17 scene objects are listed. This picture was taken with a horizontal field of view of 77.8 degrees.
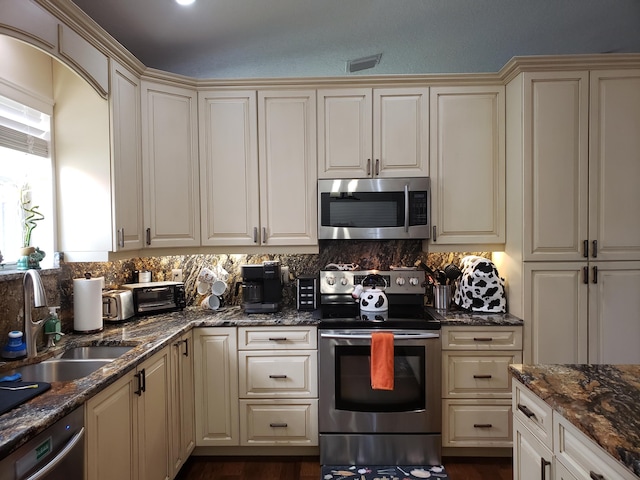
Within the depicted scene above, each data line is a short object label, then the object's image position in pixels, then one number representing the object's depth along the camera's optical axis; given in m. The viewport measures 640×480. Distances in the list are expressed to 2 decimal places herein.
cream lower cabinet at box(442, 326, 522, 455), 2.44
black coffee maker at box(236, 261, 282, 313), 2.67
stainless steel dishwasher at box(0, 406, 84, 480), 1.08
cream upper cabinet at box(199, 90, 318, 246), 2.70
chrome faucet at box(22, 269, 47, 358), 1.56
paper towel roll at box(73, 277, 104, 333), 2.15
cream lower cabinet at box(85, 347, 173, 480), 1.45
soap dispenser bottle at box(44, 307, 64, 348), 1.93
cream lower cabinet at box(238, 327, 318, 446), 2.48
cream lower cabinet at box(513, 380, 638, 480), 1.01
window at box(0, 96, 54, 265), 1.98
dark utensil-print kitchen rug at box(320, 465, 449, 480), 2.31
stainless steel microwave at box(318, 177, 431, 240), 2.66
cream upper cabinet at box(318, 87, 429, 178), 2.68
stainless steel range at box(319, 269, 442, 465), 2.42
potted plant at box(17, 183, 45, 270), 2.00
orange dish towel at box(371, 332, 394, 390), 2.33
